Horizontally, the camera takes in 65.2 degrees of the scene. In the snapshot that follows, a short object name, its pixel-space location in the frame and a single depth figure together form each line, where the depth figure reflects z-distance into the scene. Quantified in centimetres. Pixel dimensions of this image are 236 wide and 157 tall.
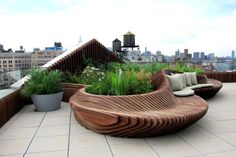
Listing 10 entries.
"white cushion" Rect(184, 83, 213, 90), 496
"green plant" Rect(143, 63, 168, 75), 587
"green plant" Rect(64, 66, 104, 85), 488
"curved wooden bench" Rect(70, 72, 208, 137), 266
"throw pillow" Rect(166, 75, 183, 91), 464
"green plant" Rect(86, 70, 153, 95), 329
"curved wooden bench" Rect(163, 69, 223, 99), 493
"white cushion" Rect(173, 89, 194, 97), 418
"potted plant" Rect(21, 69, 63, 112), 428
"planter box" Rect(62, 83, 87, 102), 480
